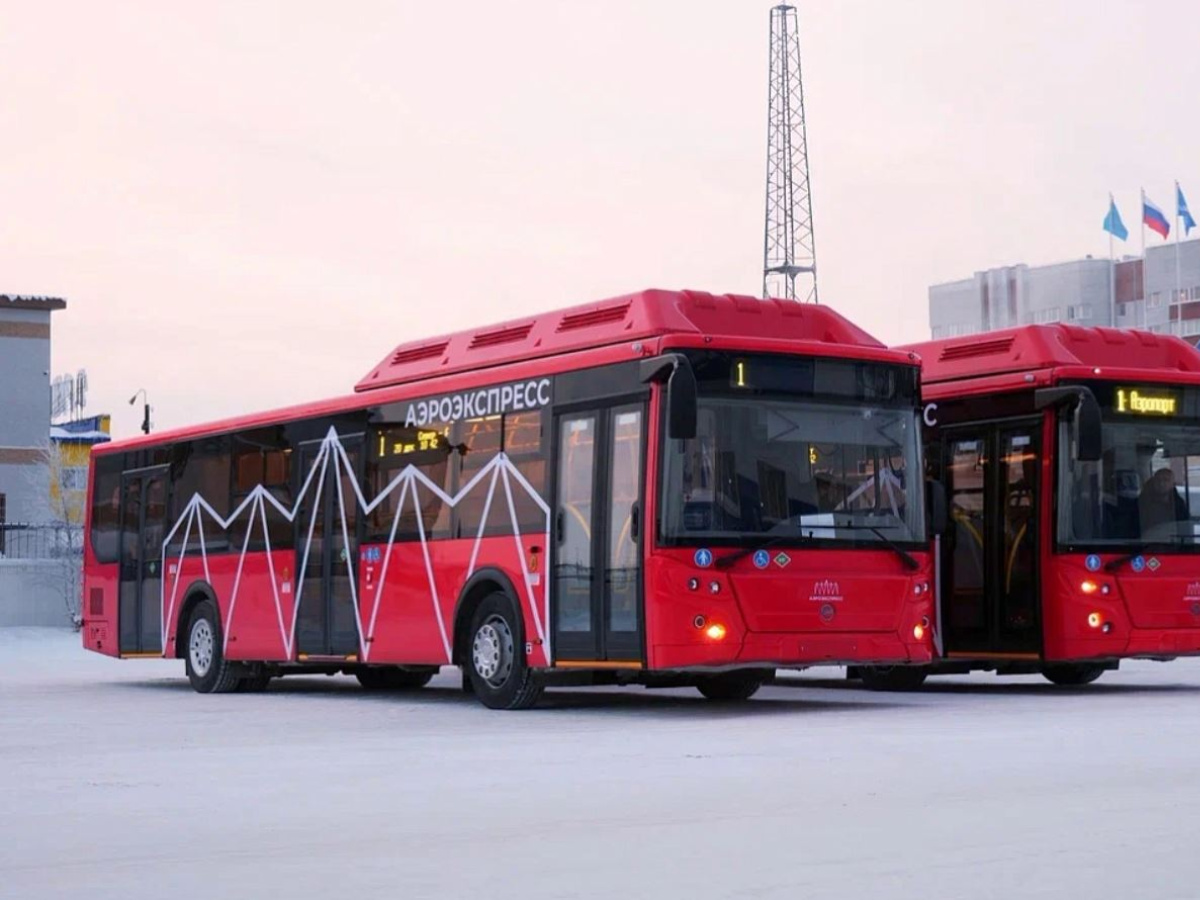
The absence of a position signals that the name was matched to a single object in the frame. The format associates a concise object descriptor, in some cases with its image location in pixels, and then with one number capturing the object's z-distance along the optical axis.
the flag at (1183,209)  91.31
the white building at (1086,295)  114.25
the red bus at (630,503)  17.95
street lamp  54.25
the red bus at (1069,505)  20.92
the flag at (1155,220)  89.81
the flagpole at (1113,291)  118.56
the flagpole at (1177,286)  108.94
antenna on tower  73.31
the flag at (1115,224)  92.56
